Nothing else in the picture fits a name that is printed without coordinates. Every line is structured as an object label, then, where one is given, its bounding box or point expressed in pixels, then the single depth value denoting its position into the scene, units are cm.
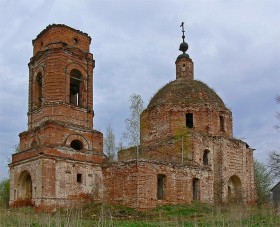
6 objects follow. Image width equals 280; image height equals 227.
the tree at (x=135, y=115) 2277
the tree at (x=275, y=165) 1991
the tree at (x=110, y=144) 3316
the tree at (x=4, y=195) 2153
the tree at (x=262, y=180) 3148
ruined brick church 1859
